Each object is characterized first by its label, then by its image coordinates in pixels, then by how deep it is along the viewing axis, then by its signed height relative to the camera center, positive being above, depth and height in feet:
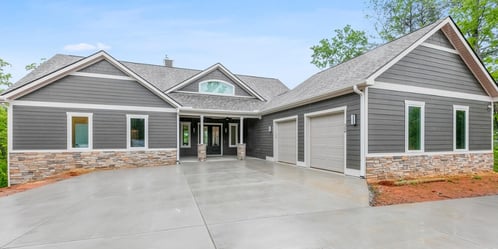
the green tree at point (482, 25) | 42.24 +18.64
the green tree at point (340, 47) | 73.36 +24.91
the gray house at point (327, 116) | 25.75 +1.32
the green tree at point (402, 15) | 55.58 +27.49
